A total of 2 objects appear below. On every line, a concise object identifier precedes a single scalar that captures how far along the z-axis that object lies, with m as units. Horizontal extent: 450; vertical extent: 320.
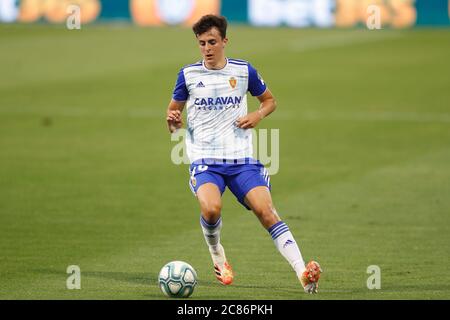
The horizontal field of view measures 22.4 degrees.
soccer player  10.55
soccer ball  10.02
